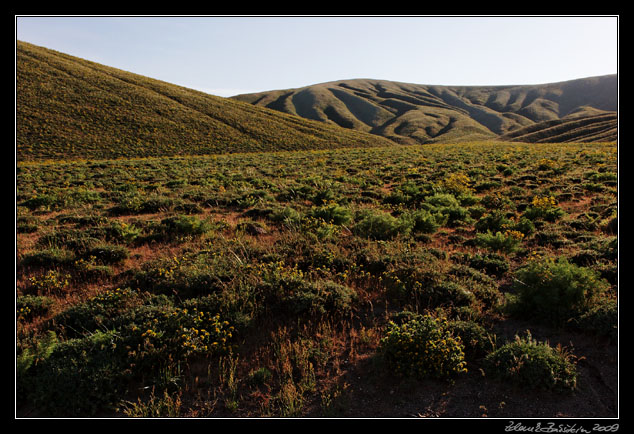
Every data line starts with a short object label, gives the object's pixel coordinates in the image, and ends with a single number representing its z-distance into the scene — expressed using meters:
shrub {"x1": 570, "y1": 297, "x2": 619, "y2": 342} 4.16
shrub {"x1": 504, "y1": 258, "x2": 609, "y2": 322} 4.62
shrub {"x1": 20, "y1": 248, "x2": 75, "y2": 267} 6.80
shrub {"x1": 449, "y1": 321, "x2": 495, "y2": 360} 4.16
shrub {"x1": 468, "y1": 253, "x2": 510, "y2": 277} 6.42
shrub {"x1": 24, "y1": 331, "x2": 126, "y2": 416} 3.51
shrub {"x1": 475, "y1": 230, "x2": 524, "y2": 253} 7.32
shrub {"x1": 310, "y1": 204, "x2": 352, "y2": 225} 9.34
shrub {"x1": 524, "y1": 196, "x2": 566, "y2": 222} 9.66
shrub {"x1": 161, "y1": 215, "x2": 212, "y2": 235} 8.65
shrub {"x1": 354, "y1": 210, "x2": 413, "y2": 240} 8.25
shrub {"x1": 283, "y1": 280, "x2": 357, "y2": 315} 5.06
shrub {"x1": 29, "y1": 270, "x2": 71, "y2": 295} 5.80
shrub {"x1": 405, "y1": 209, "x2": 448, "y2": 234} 8.87
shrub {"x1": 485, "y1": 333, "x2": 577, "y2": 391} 3.54
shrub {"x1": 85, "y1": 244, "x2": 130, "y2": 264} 7.05
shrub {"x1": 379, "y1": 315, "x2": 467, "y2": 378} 3.82
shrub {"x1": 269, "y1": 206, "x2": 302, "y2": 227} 9.17
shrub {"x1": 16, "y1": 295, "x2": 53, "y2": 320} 5.01
